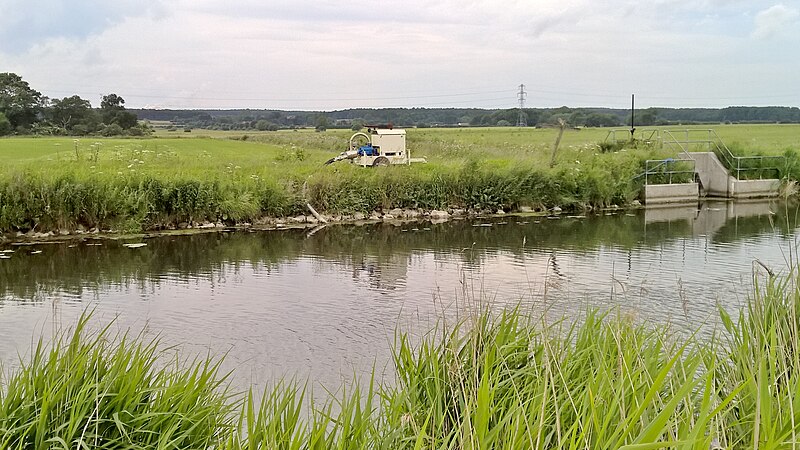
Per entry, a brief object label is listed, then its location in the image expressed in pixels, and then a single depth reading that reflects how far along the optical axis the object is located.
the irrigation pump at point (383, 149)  28.38
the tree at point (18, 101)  49.62
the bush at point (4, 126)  47.19
